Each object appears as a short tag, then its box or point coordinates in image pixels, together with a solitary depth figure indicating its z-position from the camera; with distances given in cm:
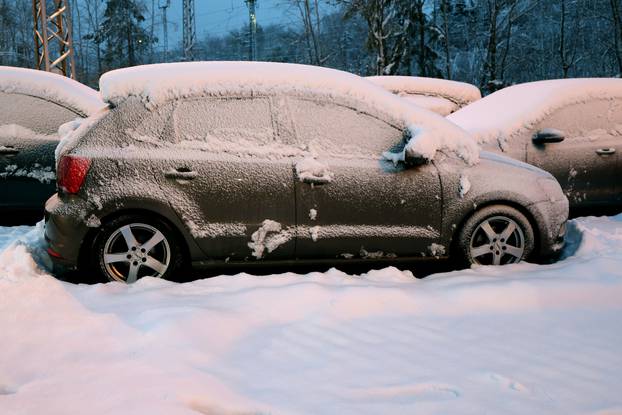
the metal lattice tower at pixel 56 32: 1403
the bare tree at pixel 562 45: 1897
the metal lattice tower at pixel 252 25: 3841
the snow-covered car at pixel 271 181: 373
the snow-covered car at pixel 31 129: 547
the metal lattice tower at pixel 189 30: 2948
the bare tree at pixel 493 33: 1811
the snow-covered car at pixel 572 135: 570
